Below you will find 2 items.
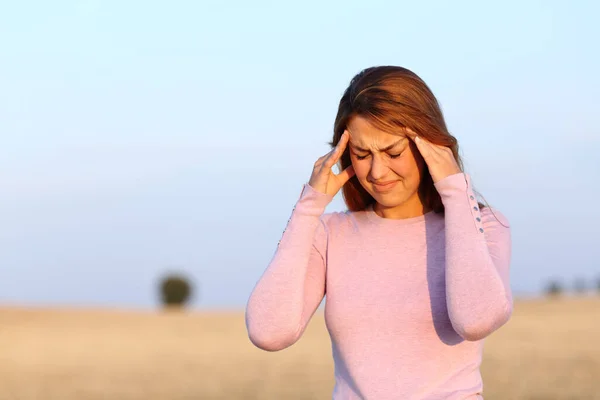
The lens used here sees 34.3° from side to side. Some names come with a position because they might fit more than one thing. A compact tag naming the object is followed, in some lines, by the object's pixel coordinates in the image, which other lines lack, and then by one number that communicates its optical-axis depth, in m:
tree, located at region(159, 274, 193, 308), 38.22
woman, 3.65
